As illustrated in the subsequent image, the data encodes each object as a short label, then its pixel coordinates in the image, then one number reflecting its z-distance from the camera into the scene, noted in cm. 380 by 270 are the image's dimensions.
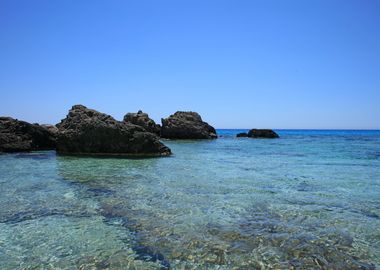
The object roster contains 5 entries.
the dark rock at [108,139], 2433
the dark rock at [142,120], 5181
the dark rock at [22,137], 2607
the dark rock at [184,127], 5547
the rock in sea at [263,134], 6700
